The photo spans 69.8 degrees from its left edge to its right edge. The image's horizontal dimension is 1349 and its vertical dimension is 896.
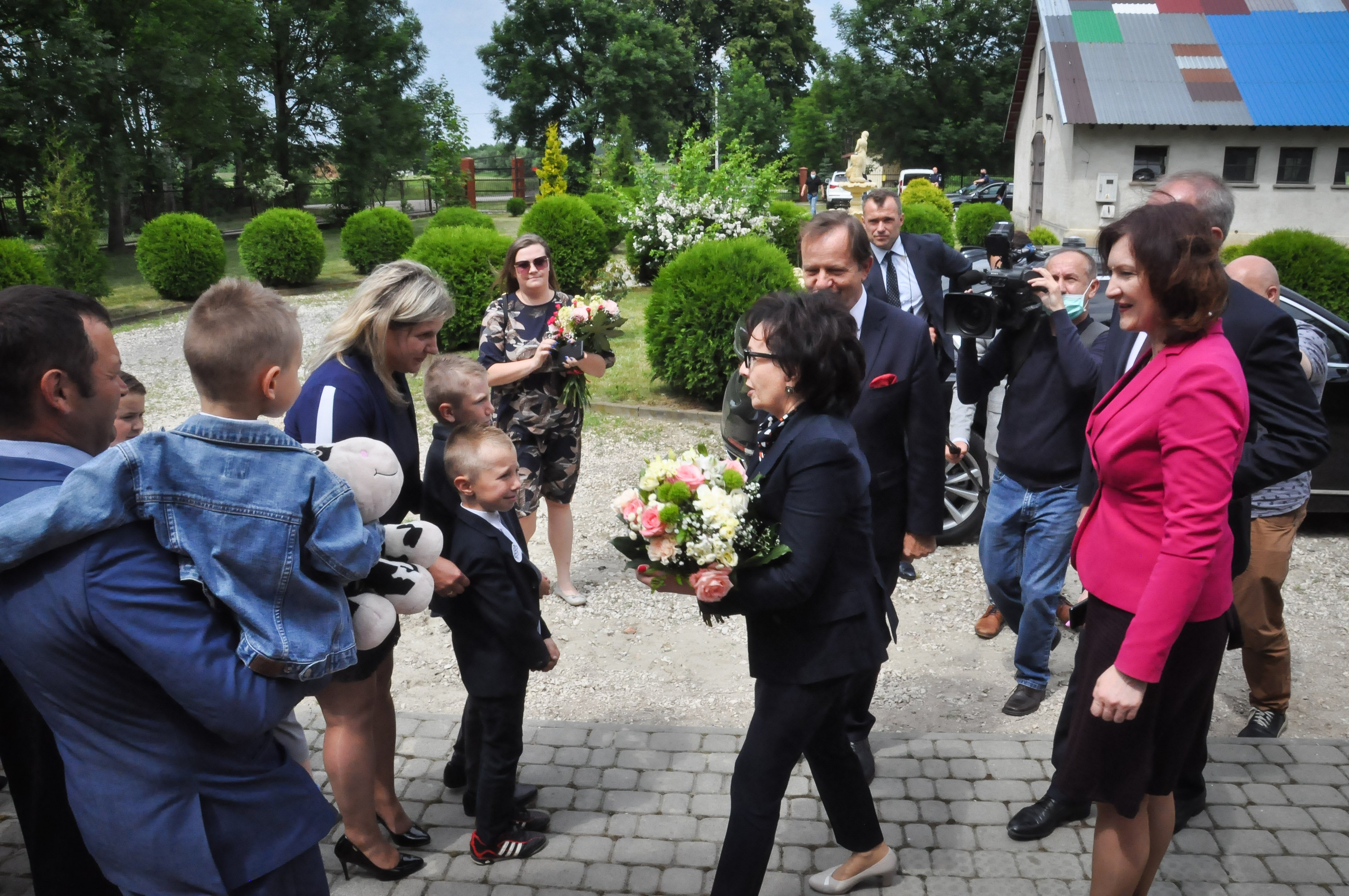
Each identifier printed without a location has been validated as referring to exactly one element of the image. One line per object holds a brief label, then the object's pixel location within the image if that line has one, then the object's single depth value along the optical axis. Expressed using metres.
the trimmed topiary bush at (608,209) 23.00
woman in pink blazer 2.49
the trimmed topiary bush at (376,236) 20.70
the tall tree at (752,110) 58.06
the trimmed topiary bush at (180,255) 18.12
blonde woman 3.12
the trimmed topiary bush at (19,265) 14.78
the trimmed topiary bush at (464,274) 12.97
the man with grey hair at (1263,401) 3.17
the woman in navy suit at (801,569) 2.75
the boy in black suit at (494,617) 3.18
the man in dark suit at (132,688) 1.81
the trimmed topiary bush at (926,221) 20.38
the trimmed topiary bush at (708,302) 9.49
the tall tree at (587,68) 55.78
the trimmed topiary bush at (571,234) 16.92
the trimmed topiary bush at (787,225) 20.33
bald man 4.22
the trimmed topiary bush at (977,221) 24.88
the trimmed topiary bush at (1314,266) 10.40
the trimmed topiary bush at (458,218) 18.78
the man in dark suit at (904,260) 6.09
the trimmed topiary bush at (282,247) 19.23
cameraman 4.29
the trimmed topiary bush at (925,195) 27.72
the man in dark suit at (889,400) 3.79
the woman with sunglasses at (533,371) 5.50
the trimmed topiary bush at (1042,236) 20.30
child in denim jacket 1.78
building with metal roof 27.20
